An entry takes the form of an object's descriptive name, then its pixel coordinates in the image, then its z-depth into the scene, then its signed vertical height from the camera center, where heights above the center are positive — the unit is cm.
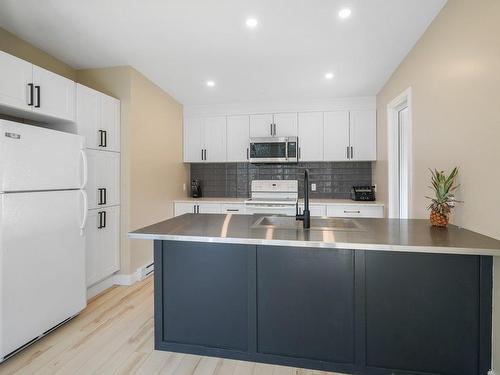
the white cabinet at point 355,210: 376 -37
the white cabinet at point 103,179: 276 +6
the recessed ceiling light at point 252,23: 220 +130
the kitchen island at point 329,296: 154 -69
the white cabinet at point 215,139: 452 +74
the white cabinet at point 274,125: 429 +93
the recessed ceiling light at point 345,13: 207 +130
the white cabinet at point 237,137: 442 +75
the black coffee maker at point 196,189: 472 -8
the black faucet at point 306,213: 190 -20
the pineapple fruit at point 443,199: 186 -11
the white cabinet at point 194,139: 459 +75
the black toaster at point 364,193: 406 -14
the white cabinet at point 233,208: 421 -36
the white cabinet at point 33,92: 196 +74
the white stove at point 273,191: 427 -11
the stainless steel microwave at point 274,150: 417 +52
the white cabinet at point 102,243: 275 -61
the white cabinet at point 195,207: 424 -35
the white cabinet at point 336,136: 416 +73
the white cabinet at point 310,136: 423 +74
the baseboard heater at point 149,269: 350 -108
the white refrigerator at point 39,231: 180 -34
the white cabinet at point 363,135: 407 +72
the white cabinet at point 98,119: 265 +68
